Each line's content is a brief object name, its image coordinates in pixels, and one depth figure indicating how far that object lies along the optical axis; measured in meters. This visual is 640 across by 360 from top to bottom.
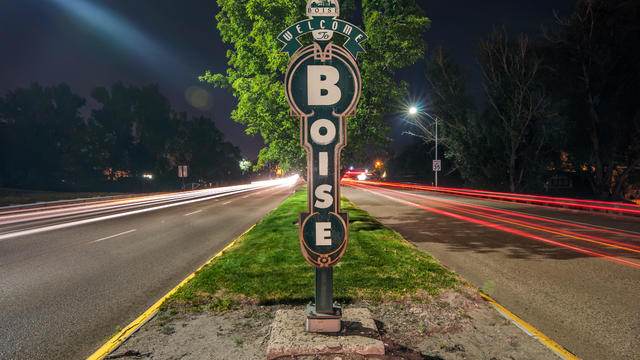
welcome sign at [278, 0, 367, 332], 4.32
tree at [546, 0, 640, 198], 26.83
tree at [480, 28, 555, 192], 33.50
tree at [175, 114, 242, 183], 73.44
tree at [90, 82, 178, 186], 63.94
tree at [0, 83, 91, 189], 57.19
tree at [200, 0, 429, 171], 10.67
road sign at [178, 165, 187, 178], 48.88
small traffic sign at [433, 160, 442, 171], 40.66
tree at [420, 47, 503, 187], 37.75
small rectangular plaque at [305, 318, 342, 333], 4.08
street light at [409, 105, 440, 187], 38.45
